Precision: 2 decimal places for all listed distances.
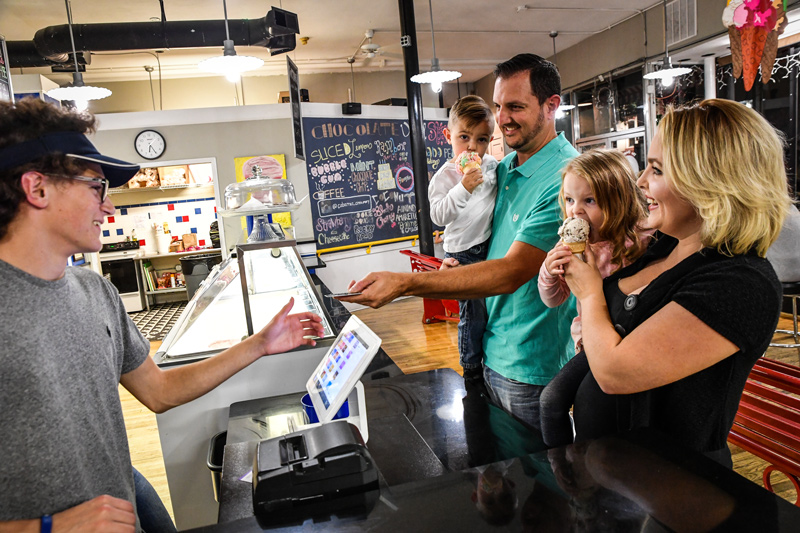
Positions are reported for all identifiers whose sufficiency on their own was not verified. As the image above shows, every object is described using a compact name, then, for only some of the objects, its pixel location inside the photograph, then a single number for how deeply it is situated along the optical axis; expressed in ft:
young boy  8.93
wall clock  24.02
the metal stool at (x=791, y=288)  12.97
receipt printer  3.26
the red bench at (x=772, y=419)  5.89
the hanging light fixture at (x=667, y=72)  19.39
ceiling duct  20.57
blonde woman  3.40
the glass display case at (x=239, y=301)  7.36
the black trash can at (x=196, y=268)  29.58
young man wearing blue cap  3.62
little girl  5.57
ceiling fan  27.91
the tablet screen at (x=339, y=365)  4.41
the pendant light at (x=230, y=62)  13.51
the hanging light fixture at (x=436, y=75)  18.35
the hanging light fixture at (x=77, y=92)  15.81
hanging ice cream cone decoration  14.72
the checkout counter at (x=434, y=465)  2.92
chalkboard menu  25.71
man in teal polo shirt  5.79
